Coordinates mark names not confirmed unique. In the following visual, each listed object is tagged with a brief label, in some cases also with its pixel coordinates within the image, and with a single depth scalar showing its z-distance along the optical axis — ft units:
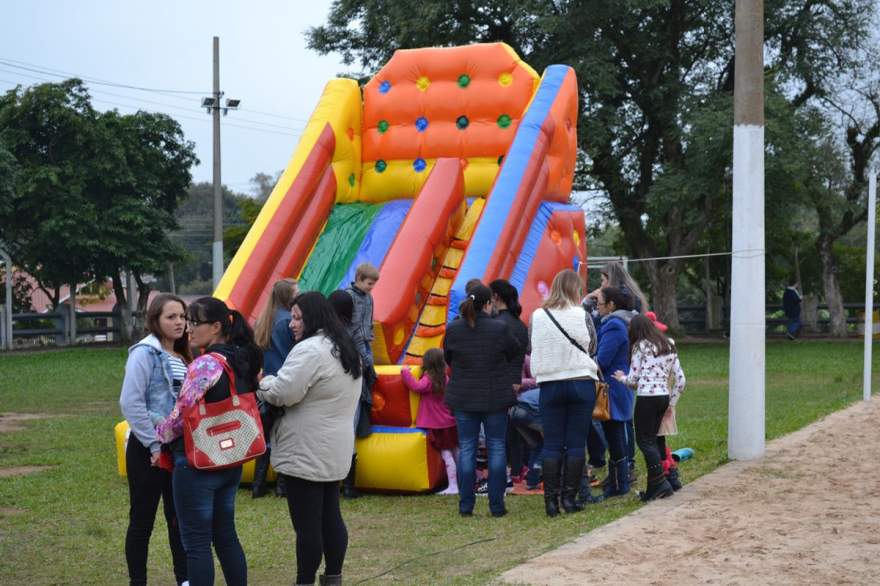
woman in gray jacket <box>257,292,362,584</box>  16.93
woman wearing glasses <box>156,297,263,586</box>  15.89
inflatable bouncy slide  30.66
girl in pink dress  27.91
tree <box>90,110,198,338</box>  98.37
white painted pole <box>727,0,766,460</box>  30.50
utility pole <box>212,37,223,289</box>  70.03
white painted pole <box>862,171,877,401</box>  41.19
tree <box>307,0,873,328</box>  85.10
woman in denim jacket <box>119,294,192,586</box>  17.12
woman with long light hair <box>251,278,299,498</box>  25.09
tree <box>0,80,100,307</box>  94.99
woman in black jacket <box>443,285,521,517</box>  24.80
